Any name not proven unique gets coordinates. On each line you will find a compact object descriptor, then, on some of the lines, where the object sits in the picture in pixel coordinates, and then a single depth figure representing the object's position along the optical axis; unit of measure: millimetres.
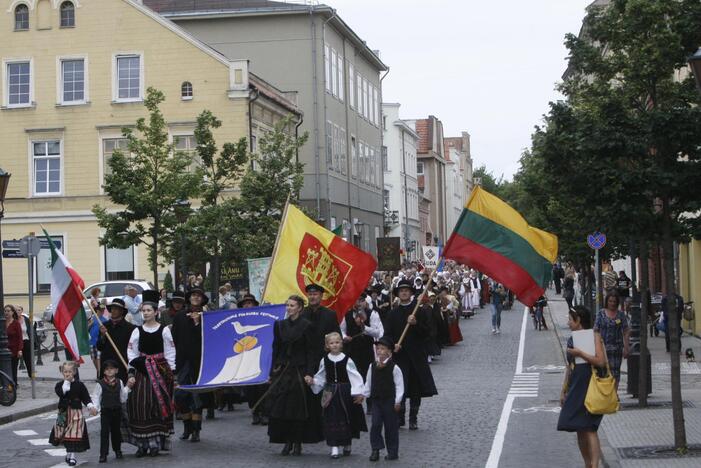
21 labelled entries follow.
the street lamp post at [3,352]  22016
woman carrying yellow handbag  11602
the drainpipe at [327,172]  54219
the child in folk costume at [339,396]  13867
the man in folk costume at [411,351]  16391
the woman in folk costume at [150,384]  14320
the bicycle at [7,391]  20938
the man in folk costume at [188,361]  15555
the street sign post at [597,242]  30953
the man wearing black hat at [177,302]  16828
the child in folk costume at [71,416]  13648
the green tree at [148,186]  32125
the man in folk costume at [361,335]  18062
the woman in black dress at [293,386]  14133
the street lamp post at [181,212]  32156
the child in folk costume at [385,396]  13633
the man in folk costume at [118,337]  15117
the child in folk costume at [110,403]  14031
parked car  39250
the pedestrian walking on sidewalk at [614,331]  17875
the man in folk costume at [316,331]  14234
